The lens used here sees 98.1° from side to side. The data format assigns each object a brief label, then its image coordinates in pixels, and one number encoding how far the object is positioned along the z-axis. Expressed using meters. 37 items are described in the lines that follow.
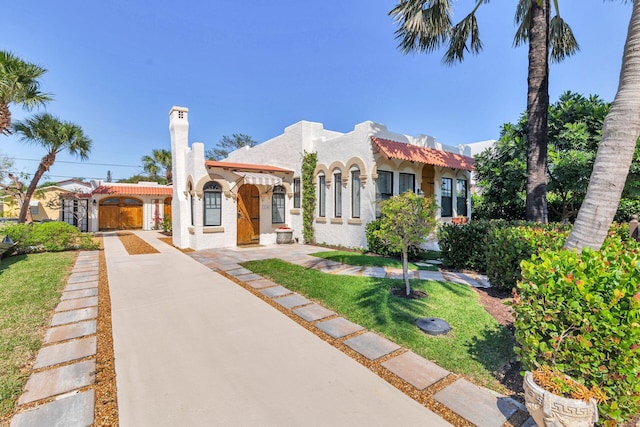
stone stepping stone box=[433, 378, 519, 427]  2.87
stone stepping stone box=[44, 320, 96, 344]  4.64
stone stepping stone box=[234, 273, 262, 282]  8.33
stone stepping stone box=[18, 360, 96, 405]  3.24
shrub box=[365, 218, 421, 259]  11.99
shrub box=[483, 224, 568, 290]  6.03
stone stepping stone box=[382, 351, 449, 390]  3.47
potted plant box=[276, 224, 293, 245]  15.91
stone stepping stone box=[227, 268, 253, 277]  9.01
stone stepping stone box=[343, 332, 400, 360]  4.15
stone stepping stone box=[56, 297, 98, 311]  6.02
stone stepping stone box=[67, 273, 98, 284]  8.29
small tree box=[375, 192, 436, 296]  6.29
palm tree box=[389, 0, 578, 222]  8.78
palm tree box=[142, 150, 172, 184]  32.03
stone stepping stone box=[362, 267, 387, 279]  8.48
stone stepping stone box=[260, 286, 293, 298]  6.89
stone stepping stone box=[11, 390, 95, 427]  2.79
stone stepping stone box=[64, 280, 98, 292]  7.41
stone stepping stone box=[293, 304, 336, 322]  5.51
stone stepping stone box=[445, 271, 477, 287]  7.86
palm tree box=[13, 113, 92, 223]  18.47
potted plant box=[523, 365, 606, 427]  2.27
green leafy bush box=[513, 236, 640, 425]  2.43
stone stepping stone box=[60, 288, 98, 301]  6.73
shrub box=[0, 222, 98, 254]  12.31
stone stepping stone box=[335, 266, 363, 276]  8.78
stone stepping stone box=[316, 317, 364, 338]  4.83
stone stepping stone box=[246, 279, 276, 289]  7.61
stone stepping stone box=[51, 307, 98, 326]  5.31
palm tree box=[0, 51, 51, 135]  12.88
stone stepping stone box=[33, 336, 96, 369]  3.94
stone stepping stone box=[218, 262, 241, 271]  9.68
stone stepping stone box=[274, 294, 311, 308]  6.22
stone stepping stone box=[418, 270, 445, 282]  8.20
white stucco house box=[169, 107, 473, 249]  13.26
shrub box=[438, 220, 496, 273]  8.90
